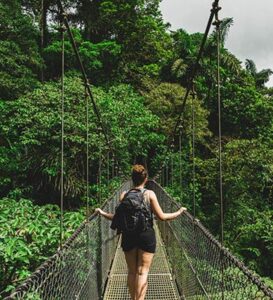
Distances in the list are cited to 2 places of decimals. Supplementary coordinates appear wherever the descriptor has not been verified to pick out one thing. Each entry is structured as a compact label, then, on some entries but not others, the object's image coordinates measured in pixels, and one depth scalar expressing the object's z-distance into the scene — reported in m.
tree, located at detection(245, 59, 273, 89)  19.16
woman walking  2.14
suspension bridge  1.51
